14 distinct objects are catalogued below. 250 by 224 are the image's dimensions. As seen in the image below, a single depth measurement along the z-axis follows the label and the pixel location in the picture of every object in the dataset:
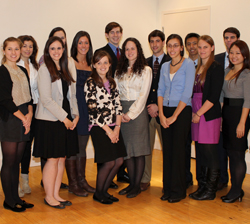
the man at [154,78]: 3.86
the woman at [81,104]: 3.64
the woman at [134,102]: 3.54
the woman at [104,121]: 3.30
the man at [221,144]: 3.97
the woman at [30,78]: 3.64
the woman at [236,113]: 3.36
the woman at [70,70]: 3.54
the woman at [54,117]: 3.16
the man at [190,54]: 4.03
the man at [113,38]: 4.13
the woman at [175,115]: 3.38
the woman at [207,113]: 3.40
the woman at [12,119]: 3.05
